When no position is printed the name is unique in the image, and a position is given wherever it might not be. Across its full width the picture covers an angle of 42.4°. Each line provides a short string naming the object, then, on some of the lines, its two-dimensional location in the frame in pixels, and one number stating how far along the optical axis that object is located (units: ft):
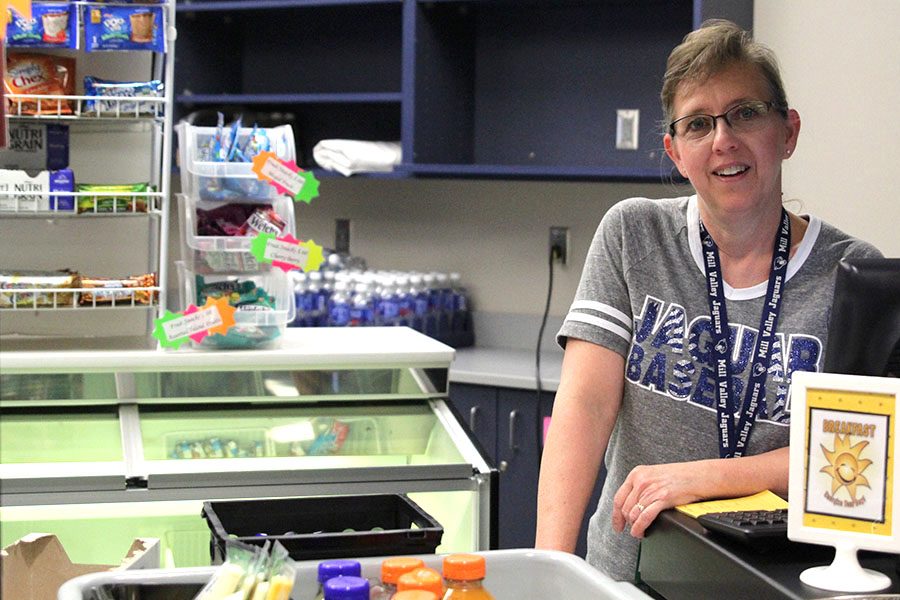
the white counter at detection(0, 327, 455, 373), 7.02
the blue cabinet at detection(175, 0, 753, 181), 13.07
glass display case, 6.38
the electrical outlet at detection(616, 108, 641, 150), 13.23
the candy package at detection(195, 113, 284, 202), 7.27
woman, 5.79
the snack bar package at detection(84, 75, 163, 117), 7.59
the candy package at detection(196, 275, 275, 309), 7.43
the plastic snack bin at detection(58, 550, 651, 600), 3.56
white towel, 13.09
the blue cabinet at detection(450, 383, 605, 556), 11.91
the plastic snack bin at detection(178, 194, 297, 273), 7.27
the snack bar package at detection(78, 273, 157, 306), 7.60
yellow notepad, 4.54
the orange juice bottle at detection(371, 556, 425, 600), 3.38
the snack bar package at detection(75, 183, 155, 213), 7.64
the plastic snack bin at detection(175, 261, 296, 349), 7.39
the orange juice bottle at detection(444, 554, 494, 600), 3.27
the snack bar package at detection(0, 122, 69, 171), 7.79
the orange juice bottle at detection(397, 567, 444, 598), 3.19
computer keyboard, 3.98
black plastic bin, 4.96
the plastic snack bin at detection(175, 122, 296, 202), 7.26
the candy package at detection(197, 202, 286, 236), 7.34
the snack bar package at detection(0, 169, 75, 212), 7.50
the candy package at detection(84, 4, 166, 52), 7.63
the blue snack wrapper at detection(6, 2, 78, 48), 7.54
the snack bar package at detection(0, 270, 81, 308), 7.43
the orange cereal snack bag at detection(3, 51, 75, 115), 7.49
